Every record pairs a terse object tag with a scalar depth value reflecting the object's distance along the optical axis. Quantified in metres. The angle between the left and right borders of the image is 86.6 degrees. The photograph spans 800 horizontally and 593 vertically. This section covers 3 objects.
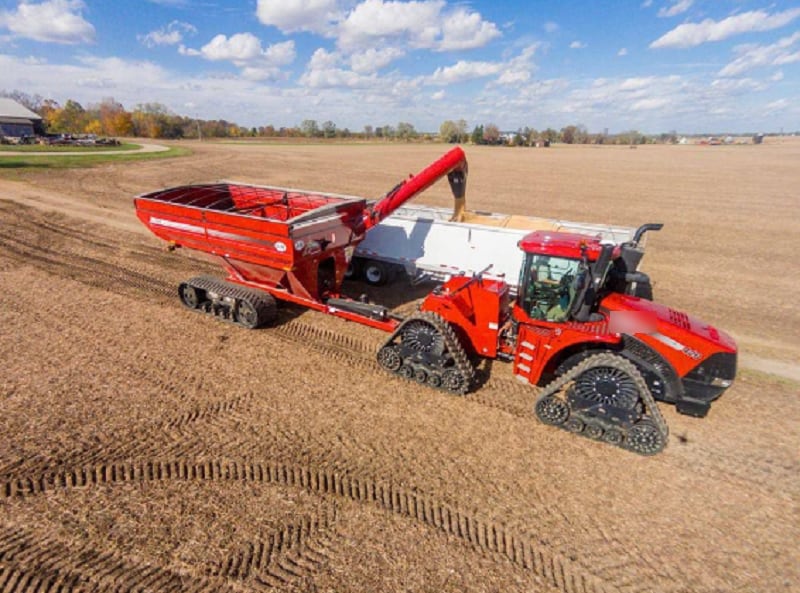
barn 63.88
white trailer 10.02
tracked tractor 5.66
